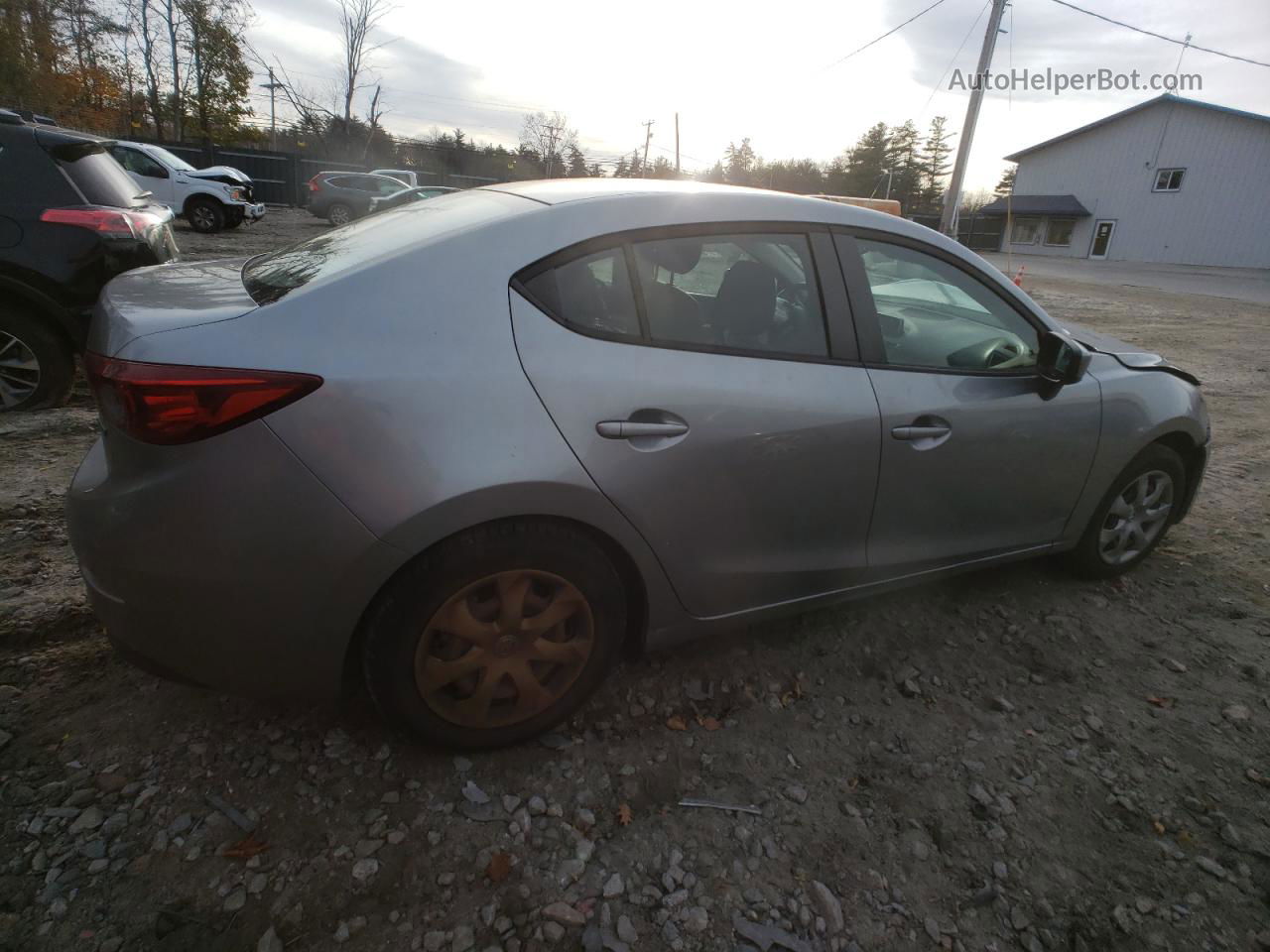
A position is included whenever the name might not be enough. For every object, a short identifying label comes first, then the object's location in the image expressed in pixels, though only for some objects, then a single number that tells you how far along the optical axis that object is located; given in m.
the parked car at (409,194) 16.83
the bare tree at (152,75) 34.09
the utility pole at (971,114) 19.00
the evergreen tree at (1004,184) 62.31
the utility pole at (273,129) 41.78
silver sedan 1.70
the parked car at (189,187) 15.45
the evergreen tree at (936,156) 73.94
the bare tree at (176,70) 33.28
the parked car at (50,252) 4.15
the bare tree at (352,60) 38.69
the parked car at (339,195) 21.34
